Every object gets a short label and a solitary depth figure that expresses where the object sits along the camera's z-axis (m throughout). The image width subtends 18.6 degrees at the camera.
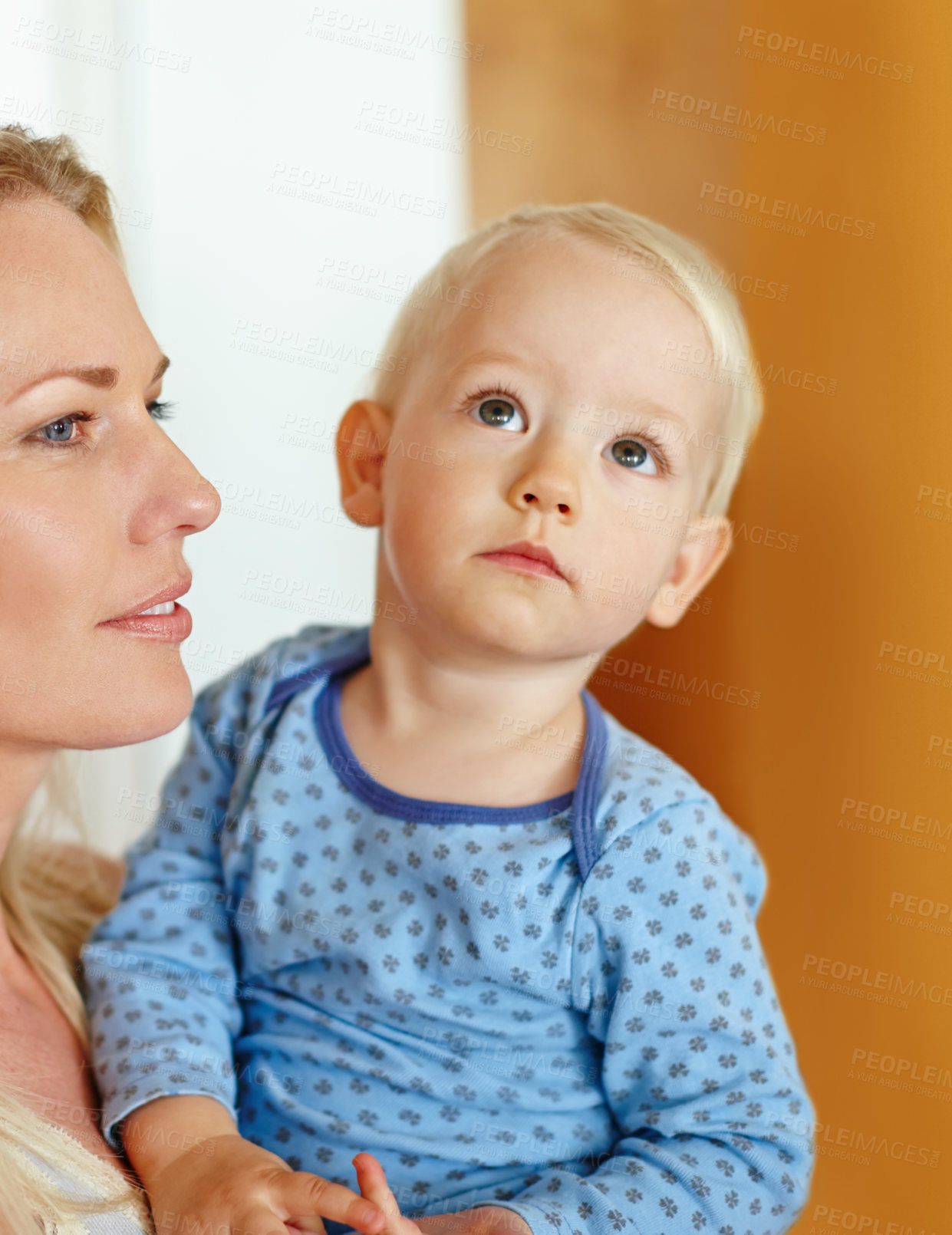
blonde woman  0.91
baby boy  0.93
